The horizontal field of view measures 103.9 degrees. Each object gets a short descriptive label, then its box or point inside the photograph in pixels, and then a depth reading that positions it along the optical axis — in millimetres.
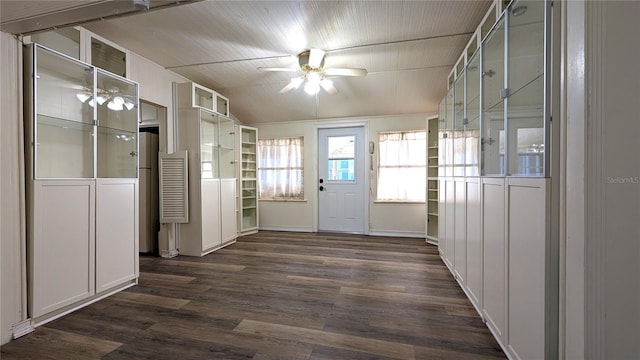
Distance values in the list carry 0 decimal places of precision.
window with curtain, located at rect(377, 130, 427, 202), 4453
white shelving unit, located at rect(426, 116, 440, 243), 4094
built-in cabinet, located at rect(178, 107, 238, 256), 3416
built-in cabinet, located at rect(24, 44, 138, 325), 1778
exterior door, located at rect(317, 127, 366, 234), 4820
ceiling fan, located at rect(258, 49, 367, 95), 2770
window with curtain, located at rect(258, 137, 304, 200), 5031
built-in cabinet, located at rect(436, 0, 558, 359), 1135
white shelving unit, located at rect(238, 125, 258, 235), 4727
